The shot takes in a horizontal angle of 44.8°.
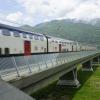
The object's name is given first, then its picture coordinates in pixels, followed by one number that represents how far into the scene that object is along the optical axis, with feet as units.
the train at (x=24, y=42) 39.31
